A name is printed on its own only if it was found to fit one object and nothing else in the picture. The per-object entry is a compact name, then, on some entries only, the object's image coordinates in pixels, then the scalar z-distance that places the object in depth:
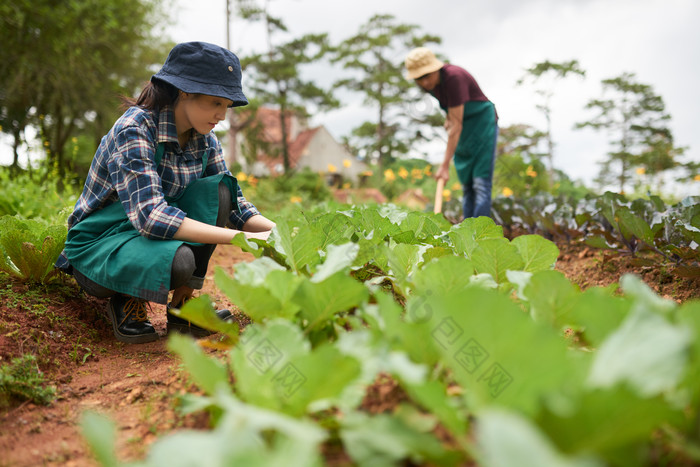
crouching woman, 1.92
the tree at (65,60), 9.23
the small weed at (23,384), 1.49
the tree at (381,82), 18.14
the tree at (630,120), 22.66
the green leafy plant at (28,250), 2.23
